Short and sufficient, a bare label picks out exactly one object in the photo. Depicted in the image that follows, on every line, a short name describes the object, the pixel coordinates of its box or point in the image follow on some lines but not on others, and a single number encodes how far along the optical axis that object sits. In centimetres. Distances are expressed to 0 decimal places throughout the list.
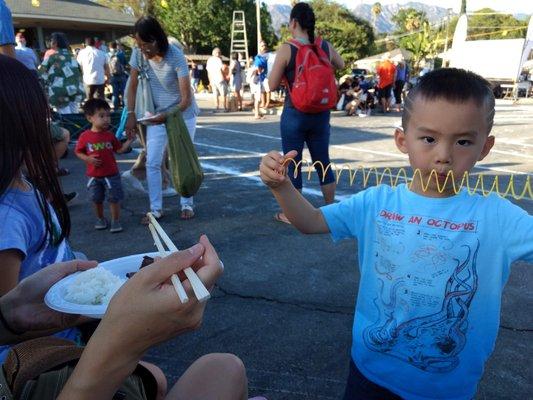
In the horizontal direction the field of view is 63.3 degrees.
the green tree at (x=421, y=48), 3422
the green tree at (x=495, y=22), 6108
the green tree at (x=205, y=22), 3675
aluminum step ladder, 2319
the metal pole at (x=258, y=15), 2159
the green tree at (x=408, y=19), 6850
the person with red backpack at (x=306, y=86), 401
